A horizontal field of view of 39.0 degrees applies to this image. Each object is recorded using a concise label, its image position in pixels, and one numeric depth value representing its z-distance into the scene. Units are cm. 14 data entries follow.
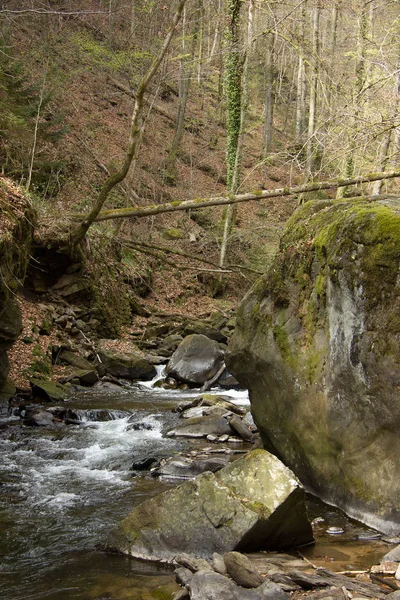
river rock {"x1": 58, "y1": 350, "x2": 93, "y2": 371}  1347
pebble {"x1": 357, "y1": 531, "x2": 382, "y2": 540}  500
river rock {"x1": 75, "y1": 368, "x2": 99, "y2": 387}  1291
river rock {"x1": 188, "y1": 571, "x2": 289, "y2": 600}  359
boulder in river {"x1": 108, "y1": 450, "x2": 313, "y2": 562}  460
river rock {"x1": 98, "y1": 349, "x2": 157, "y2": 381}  1391
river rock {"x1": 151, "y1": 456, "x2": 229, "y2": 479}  693
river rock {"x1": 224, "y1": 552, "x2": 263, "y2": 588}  378
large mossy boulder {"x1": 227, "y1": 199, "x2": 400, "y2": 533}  528
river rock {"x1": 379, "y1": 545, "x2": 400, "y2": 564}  413
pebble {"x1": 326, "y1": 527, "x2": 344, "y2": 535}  517
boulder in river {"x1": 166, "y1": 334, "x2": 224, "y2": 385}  1385
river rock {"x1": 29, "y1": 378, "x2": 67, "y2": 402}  1102
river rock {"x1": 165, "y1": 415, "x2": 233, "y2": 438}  906
